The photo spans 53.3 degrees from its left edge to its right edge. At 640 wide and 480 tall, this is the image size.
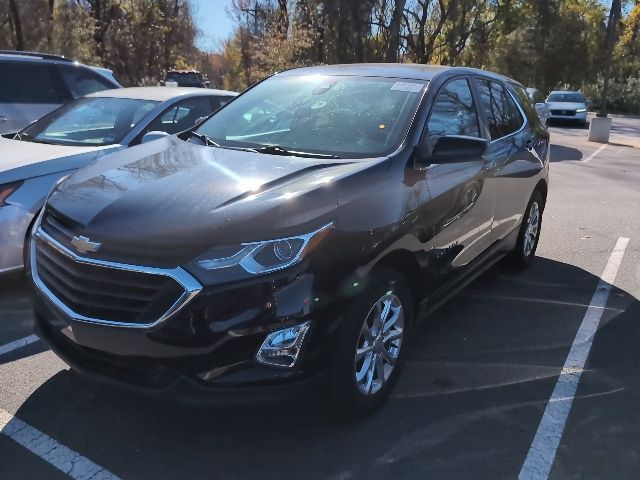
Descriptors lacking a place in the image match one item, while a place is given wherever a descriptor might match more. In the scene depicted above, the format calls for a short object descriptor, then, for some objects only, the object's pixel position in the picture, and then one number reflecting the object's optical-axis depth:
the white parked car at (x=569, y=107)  27.25
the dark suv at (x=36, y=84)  7.48
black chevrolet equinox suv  2.61
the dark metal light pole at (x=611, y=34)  18.84
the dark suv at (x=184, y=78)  28.87
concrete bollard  19.92
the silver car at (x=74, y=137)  4.54
